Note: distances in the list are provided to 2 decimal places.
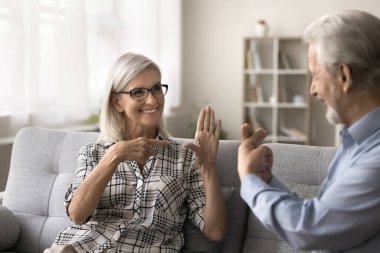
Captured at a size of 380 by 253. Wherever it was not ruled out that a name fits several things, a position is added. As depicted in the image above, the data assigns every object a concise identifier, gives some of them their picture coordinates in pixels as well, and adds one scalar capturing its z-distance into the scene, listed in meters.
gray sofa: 2.22
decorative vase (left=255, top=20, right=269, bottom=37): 6.54
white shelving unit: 6.44
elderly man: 1.32
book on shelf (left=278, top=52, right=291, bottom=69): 6.46
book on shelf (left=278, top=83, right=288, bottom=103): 6.48
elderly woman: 2.12
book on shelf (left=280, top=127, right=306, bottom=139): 6.46
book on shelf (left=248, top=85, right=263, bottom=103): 6.60
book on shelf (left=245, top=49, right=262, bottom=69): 6.48
